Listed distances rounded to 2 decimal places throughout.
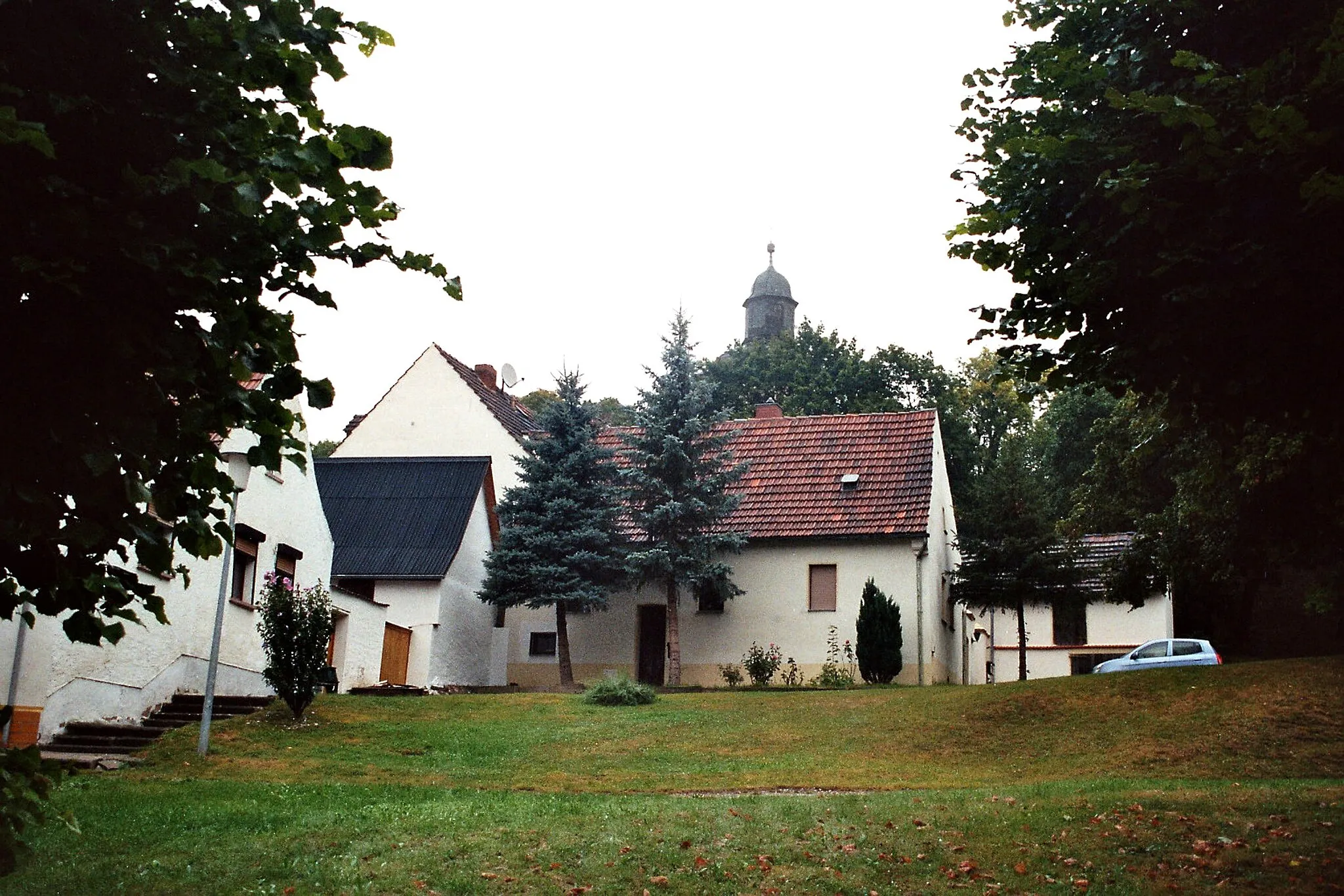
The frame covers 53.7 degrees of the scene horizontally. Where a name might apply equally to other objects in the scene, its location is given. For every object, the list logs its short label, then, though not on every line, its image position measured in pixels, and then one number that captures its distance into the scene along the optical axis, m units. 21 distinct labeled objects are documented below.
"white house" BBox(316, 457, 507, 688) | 31.47
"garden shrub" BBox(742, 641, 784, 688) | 31.36
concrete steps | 18.33
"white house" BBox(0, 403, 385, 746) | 19.17
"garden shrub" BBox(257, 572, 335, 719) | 21.61
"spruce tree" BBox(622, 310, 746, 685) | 32.19
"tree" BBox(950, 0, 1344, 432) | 9.02
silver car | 29.02
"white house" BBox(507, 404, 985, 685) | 33.28
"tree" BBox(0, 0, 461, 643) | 5.29
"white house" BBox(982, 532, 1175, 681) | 42.84
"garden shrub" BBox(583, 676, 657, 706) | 26.39
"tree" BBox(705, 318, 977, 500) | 57.34
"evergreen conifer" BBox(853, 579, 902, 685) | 31.45
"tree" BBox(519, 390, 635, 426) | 33.56
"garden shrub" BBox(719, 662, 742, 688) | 32.03
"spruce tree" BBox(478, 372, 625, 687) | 32.09
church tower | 92.75
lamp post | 18.44
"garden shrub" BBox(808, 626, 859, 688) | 30.31
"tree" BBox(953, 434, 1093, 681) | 33.72
